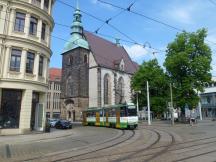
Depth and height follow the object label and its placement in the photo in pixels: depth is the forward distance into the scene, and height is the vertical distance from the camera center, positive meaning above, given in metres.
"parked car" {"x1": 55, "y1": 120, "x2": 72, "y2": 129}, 32.93 -1.17
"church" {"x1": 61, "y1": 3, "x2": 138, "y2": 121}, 60.44 +10.00
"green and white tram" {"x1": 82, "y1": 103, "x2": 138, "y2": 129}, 28.69 -0.09
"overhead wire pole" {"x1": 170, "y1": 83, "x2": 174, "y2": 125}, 36.97 +1.73
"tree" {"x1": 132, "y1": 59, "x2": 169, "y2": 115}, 45.94 +5.96
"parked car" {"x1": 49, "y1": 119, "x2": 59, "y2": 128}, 37.74 -1.01
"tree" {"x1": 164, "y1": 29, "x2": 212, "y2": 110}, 39.50 +7.86
